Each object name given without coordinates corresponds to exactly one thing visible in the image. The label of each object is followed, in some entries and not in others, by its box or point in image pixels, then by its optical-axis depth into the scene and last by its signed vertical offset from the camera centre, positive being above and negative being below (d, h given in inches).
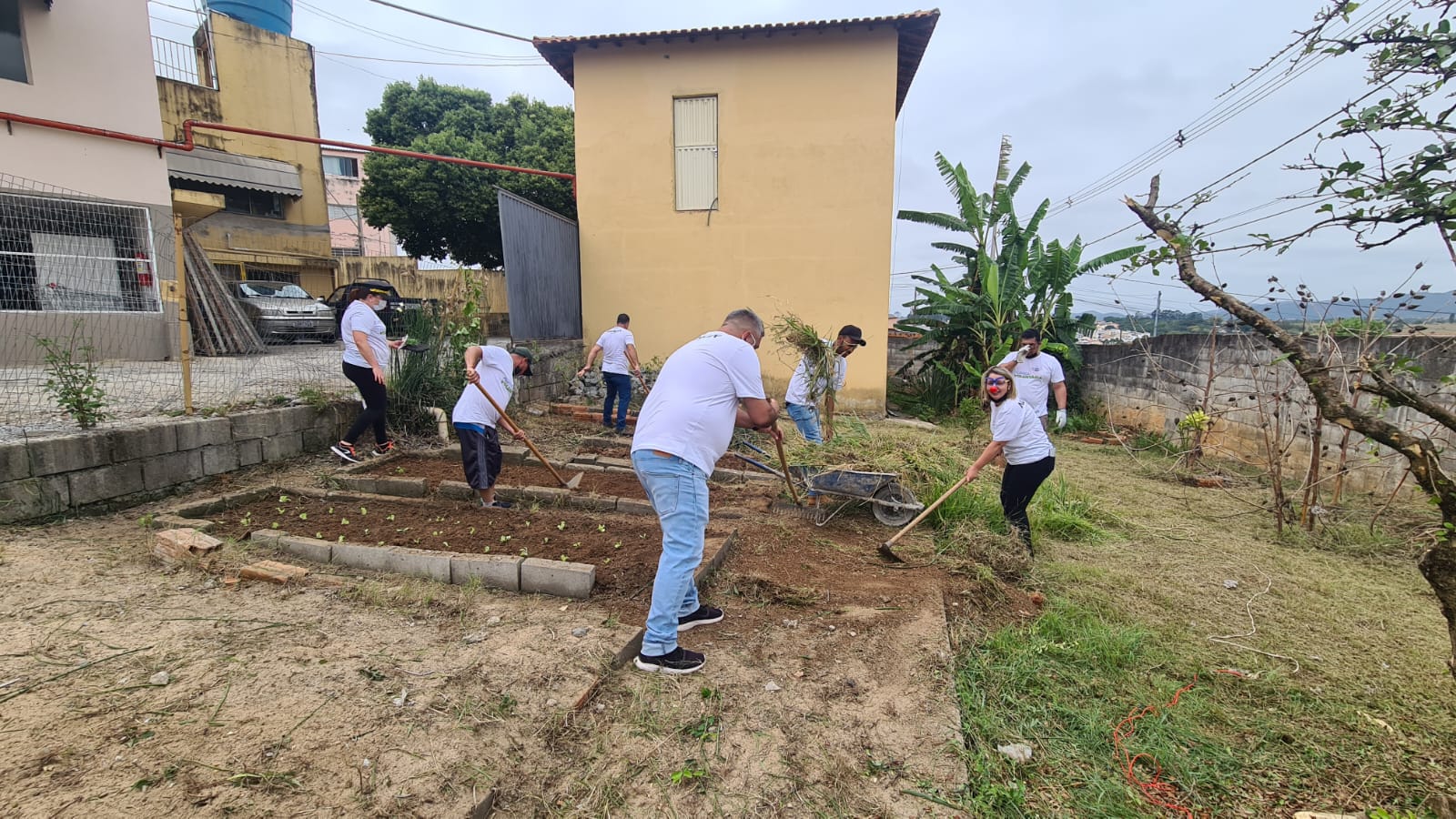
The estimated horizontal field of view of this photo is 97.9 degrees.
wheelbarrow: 186.7 -49.2
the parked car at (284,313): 450.0 +11.6
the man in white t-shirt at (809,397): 233.1 -26.3
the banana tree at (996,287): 414.3 +26.2
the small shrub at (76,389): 171.3 -16.4
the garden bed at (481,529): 154.9 -53.9
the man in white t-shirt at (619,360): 308.8 -16.0
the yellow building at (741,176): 401.7 +99.1
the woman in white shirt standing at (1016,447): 165.6 -31.9
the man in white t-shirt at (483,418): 186.2 -26.2
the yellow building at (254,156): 674.2 +192.1
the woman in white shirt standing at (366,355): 217.5 -9.4
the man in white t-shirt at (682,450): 111.7 -21.7
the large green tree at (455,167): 738.8 +190.9
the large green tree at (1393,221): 68.6 +12.1
